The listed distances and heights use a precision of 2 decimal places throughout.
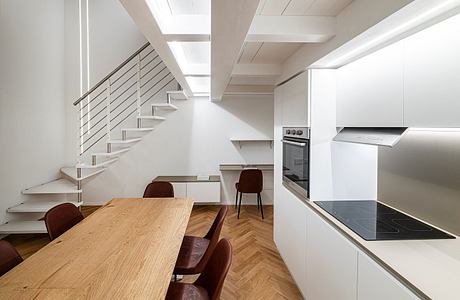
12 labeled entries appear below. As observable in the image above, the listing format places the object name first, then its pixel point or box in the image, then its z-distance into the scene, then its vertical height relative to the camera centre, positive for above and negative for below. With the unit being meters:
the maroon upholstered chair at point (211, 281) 1.52 -0.83
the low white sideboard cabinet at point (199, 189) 5.40 -0.94
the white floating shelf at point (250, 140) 5.79 +0.00
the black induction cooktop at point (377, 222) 1.65 -0.54
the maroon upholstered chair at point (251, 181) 5.02 -0.73
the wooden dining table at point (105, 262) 1.27 -0.66
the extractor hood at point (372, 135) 1.68 +0.03
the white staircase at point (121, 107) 5.71 +0.67
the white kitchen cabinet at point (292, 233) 2.52 -0.95
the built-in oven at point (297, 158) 2.53 -0.18
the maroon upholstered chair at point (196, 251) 2.11 -0.92
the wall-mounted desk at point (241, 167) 5.66 -0.54
